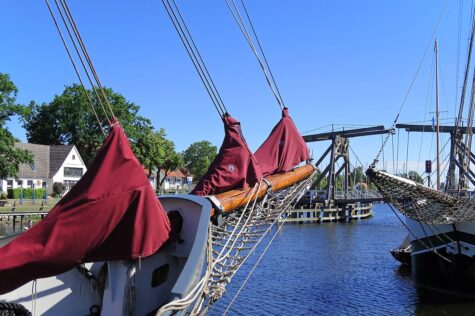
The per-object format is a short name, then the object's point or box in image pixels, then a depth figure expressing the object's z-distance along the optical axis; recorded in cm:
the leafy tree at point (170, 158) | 7800
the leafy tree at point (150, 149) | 6819
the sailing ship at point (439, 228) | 1430
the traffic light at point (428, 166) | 3094
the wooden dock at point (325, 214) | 5788
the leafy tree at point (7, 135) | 3938
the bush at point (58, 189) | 6172
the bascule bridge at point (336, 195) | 6006
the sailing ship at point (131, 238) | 497
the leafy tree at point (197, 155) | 11550
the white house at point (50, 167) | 6143
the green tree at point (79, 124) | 6662
